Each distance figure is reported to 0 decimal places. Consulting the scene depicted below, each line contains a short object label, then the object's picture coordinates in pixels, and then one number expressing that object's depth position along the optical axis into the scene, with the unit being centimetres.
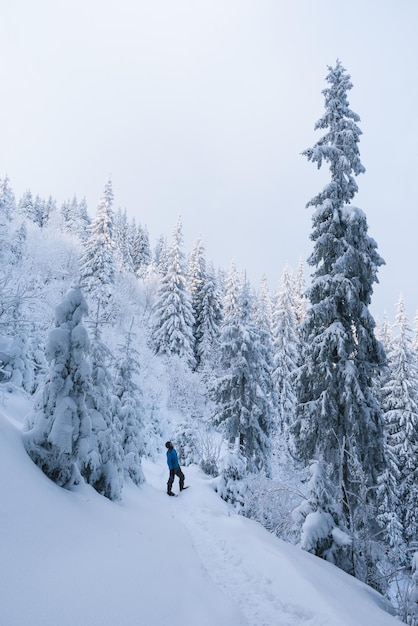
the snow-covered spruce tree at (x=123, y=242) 5425
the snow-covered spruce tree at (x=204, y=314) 4238
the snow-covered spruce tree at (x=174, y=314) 3669
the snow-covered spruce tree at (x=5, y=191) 4412
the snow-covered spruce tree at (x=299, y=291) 4491
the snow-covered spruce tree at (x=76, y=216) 6428
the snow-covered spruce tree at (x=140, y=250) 6971
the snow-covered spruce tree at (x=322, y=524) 673
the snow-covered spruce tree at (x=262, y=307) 3859
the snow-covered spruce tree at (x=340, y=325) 1272
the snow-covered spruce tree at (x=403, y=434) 2258
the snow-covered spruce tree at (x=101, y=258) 3634
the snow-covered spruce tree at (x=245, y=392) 2144
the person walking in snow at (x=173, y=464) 1195
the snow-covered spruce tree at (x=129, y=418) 1037
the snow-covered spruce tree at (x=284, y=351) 3384
